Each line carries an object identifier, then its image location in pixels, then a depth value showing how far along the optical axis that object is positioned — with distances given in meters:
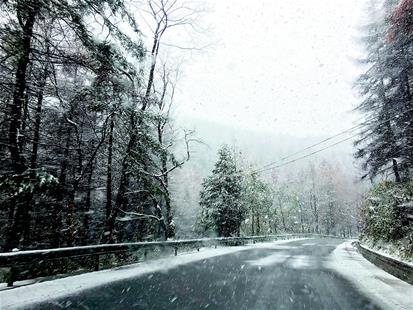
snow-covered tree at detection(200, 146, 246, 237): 34.66
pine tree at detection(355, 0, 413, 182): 17.39
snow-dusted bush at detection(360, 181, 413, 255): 14.53
